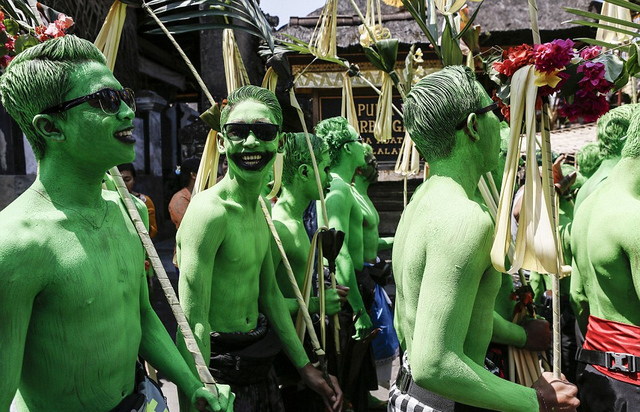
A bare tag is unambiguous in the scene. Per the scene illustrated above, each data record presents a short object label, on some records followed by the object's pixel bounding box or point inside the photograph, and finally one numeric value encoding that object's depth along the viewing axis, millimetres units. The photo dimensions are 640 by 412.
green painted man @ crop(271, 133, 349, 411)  3174
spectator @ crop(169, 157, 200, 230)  5211
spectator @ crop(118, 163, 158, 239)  4754
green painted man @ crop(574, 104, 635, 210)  3455
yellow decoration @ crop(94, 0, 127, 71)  2273
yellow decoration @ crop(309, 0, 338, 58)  3258
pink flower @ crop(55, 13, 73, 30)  1904
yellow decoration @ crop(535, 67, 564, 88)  1649
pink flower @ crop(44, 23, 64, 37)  1865
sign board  8508
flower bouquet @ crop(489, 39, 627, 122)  1648
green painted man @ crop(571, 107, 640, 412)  2232
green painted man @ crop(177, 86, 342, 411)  2291
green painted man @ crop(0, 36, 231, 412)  1398
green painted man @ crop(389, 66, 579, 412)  1548
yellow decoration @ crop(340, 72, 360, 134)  4062
